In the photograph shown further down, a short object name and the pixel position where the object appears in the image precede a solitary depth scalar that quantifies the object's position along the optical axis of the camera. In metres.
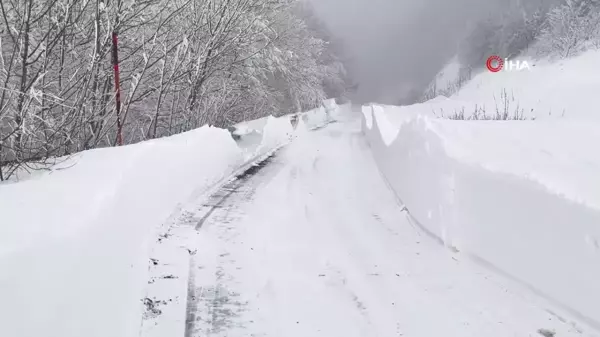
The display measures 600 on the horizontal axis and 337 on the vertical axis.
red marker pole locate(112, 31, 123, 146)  7.23
